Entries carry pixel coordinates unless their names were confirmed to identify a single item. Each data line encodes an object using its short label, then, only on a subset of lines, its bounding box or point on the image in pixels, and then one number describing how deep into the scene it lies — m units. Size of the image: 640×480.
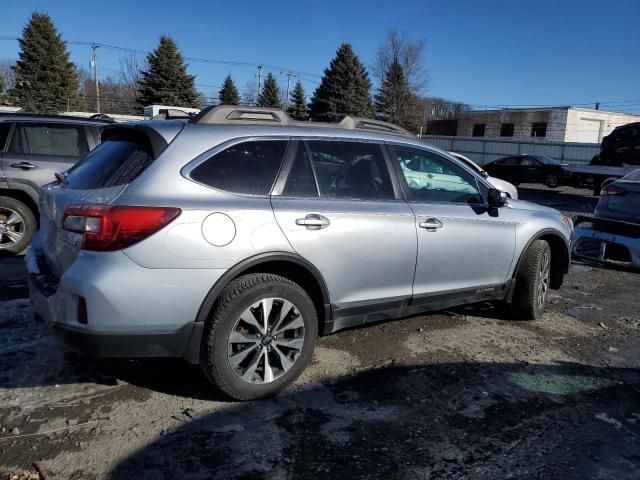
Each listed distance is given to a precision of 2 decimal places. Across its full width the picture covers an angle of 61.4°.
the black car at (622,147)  16.98
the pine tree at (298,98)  55.66
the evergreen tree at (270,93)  55.66
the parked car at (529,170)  23.36
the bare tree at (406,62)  49.00
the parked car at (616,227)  7.31
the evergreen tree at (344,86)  46.38
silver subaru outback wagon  2.93
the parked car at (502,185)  11.06
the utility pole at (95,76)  48.76
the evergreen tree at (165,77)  44.38
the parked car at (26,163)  6.63
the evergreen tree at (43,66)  43.16
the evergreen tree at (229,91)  53.72
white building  53.59
